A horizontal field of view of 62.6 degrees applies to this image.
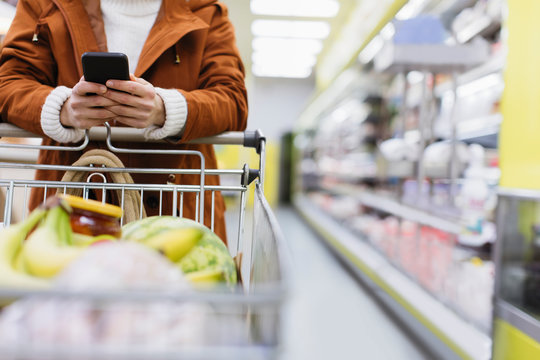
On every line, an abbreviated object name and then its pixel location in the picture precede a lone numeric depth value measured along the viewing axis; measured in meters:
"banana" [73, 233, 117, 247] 0.56
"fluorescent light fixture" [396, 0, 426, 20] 3.14
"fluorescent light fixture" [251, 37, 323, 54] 8.88
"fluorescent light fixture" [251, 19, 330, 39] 7.83
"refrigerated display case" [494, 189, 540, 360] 1.81
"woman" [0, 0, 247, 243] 0.97
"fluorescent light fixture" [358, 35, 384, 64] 3.90
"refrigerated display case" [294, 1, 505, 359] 2.50
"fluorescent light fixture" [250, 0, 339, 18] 6.75
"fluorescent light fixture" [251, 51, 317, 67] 10.06
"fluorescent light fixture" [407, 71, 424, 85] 4.19
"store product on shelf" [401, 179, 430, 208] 3.36
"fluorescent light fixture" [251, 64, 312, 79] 11.53
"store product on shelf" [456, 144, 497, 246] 2.50
